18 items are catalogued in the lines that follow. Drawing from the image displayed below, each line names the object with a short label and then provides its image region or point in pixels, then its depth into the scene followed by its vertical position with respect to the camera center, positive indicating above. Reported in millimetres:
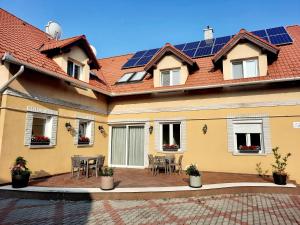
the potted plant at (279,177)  8055 -1205
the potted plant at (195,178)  7512 -1190
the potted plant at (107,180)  7134 -1252
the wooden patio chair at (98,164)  9633 -1018
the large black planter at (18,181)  7273 -1323
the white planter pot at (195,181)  7505 -1296
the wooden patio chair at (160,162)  10406 -945
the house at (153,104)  8969 +1761
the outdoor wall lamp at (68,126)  10590 +647
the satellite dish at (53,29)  15406 +7420
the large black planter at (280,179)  8055 -1261
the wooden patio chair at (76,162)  9117 -875
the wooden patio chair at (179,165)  10559 -1089
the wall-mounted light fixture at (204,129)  11320 +630
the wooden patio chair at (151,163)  10414 -1015
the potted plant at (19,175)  7281 -1148
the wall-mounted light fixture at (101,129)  12849 +633
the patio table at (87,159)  9252 -785
